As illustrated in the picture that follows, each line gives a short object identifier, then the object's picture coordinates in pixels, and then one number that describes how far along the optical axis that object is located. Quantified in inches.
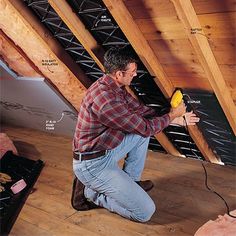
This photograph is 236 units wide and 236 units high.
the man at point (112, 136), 77.0
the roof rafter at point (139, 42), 72.4
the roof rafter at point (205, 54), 61.6
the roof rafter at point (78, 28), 80.2
